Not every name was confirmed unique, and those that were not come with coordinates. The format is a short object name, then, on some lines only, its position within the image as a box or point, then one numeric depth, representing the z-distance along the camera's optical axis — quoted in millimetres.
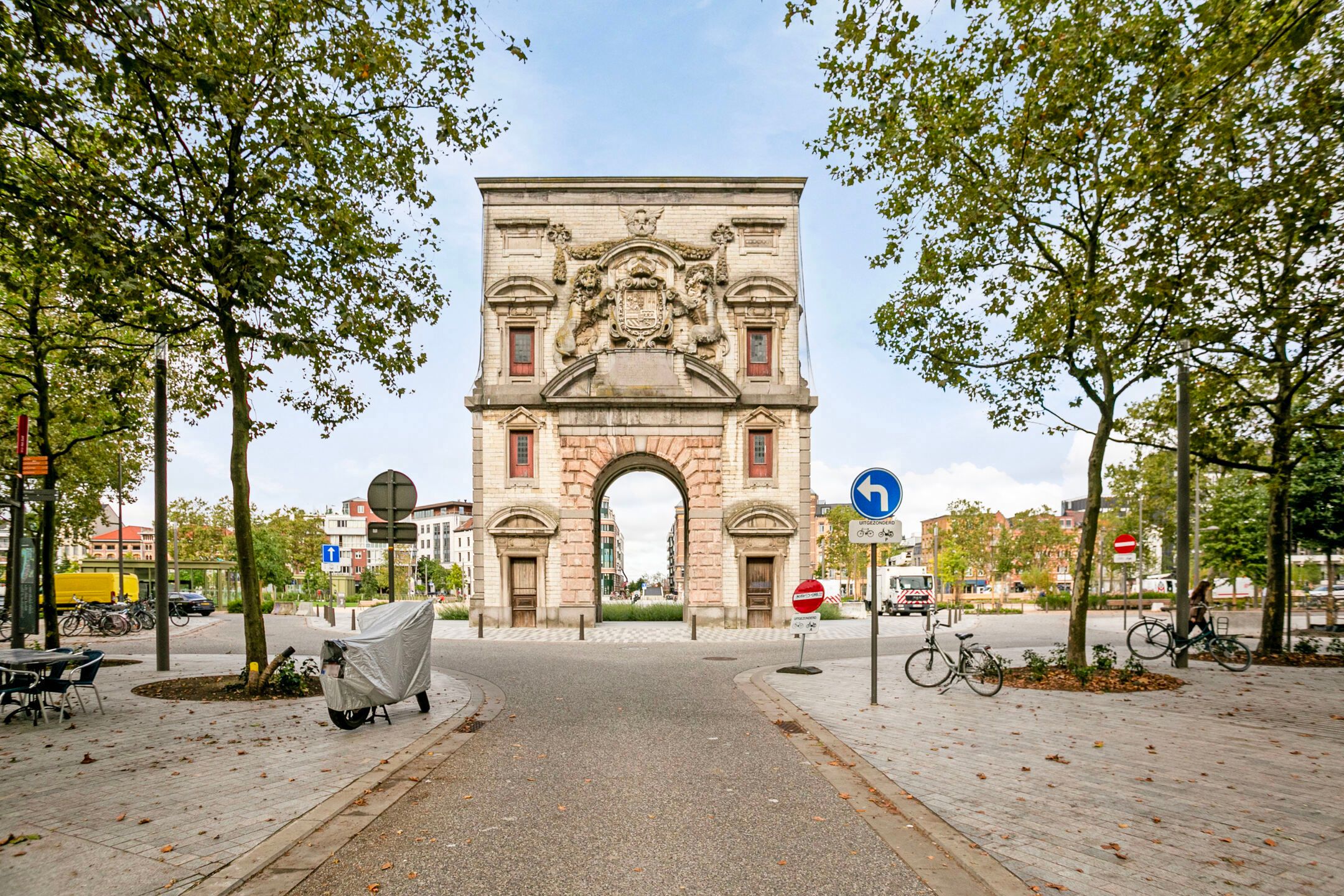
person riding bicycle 16766
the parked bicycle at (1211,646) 15734
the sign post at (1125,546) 23156
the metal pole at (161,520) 14602
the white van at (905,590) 45469
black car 40159
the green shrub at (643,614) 35281
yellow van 35594
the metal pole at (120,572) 32872
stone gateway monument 29906
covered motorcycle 9195
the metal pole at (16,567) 15031
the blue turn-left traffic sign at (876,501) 11391
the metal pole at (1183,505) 15781
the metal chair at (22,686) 9688
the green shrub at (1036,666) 13758
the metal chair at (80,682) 9938
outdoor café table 9844
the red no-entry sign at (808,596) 15219
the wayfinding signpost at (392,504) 11352
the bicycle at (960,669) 12297
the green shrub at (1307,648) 17500
